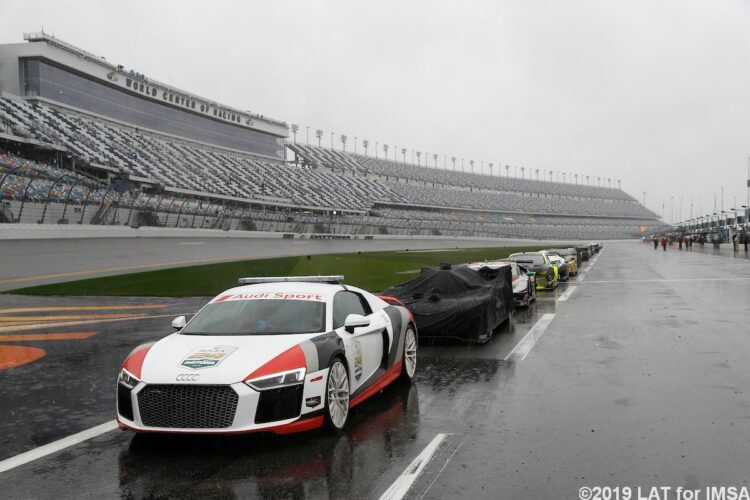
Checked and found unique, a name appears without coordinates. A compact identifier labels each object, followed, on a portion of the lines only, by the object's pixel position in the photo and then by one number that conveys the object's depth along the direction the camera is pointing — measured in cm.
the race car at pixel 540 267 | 2245
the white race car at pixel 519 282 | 1588
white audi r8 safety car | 523
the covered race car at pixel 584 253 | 4926
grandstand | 4174
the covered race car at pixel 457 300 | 1093
